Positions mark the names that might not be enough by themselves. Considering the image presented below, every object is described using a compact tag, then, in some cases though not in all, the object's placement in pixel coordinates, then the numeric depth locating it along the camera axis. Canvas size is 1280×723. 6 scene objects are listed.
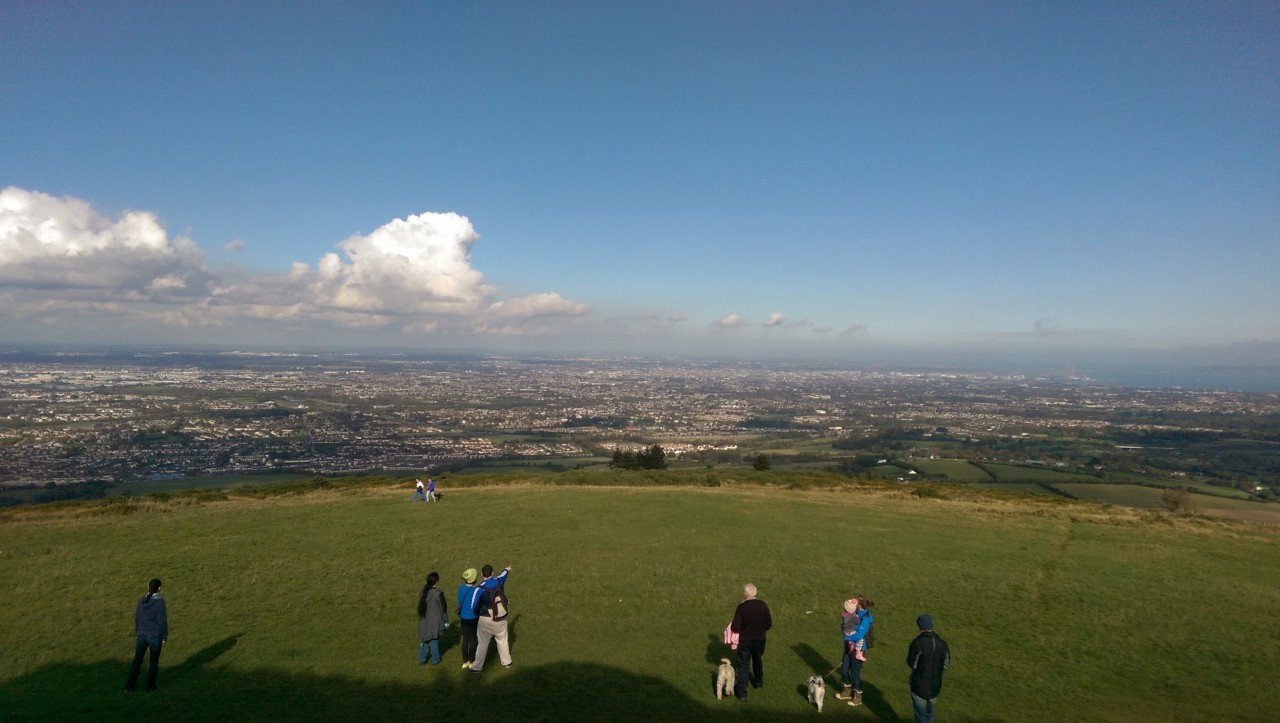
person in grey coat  10.18
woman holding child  9.33
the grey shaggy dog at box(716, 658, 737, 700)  9.34
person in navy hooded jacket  9.41
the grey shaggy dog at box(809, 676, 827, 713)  9.05
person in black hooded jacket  8.09
